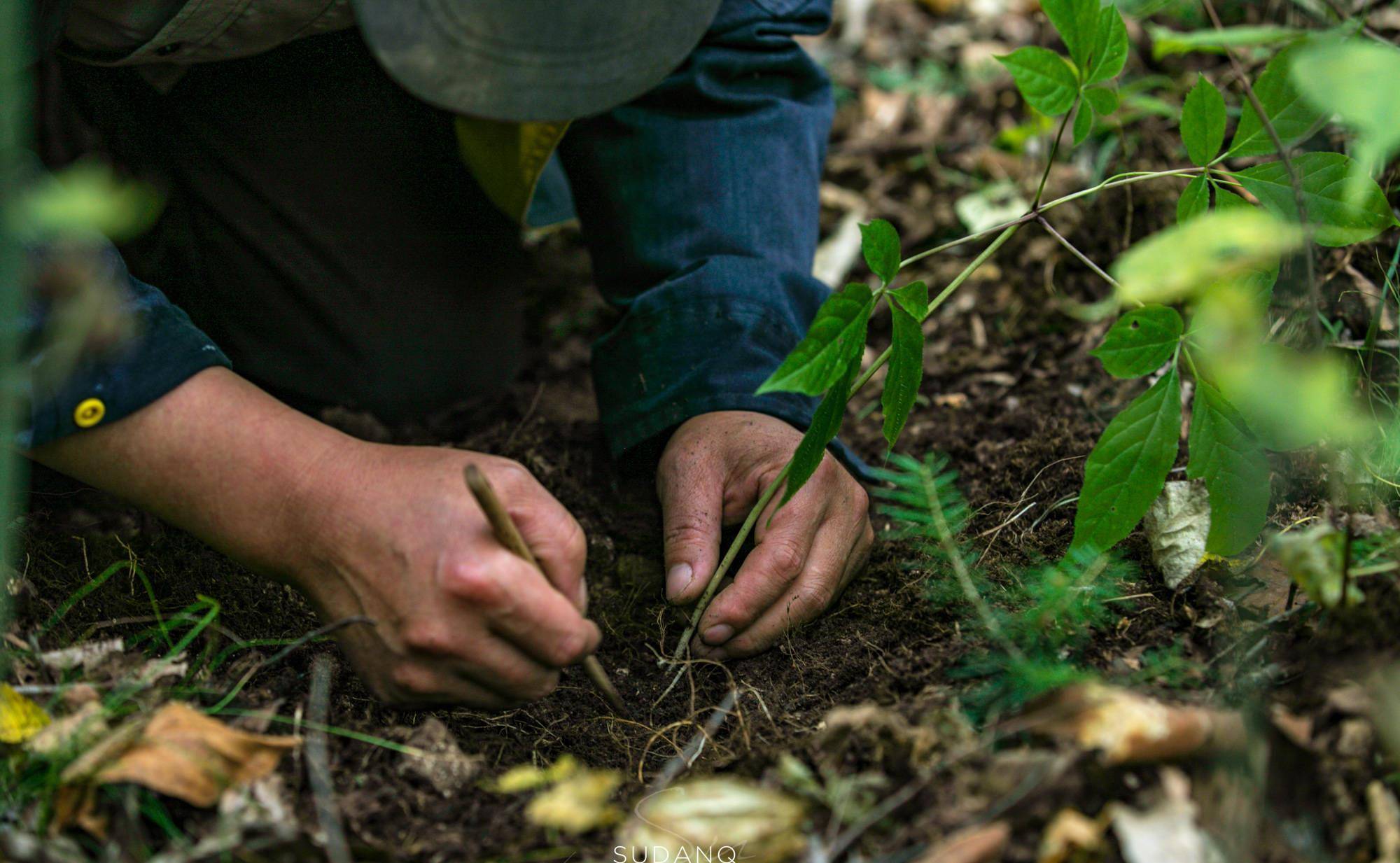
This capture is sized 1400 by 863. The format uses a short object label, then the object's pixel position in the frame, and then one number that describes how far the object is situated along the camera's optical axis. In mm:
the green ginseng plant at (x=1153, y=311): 1019
